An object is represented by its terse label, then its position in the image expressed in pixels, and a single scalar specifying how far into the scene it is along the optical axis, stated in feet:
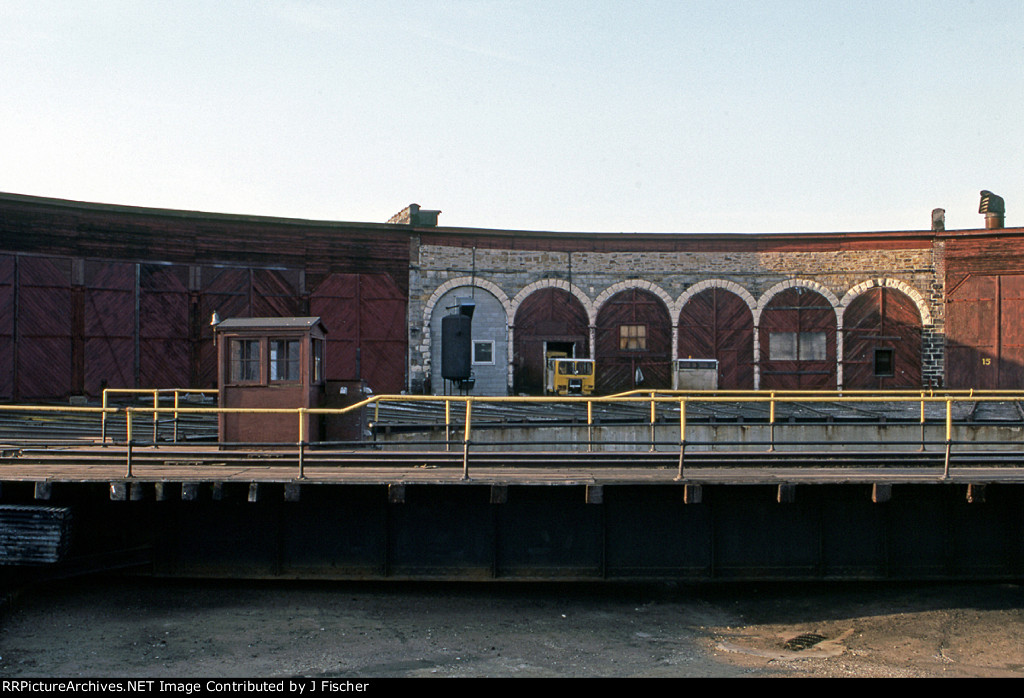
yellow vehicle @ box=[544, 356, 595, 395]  85.15
